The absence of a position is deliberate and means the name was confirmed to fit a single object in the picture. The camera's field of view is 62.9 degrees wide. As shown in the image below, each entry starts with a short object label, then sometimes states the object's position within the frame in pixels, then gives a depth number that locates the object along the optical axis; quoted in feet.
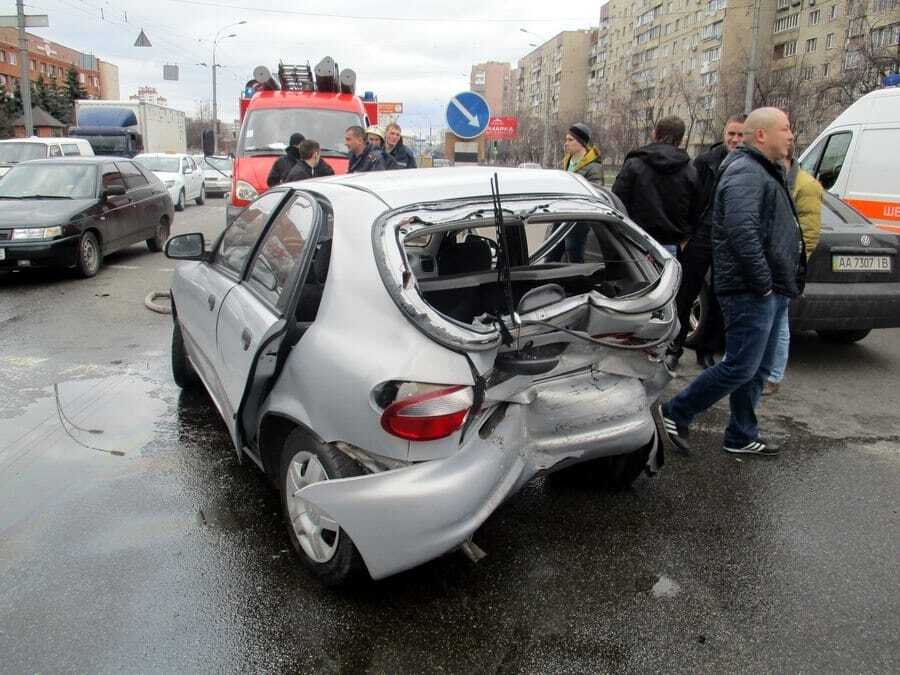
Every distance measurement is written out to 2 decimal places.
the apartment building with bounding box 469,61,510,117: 350.48
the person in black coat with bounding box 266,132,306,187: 28.02
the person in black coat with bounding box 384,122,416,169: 30.25
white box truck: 85.76
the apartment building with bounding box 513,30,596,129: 307.58
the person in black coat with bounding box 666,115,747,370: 19.07
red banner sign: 53.36
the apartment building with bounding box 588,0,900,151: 119.96
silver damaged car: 8.45
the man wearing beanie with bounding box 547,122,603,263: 22.47
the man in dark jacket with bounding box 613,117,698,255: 18.60
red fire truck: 34.78
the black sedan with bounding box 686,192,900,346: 19.47
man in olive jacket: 16.52
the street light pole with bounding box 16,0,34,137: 75.51
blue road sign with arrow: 31.04
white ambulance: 25.93
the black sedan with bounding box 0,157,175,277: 29.22
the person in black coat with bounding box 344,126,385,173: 27.94
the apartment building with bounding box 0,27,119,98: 233.14
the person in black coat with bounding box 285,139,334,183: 27.35
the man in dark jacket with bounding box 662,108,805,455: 12.80
